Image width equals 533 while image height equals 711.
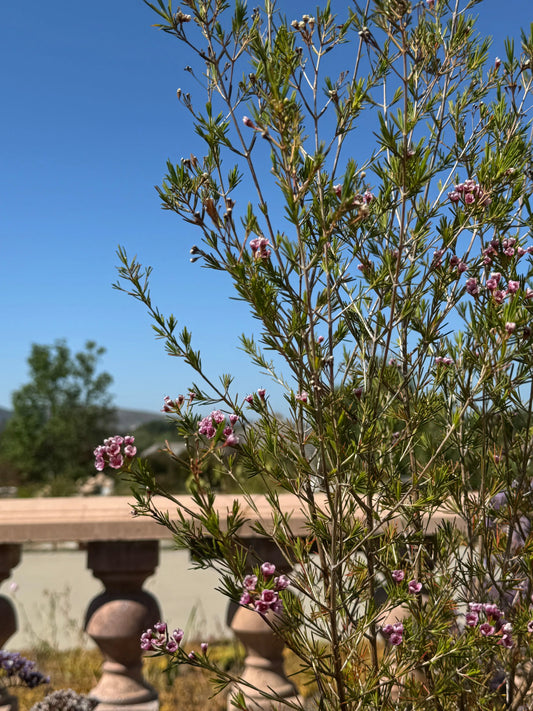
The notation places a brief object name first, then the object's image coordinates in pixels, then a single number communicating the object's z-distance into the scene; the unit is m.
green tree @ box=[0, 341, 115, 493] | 32.03
